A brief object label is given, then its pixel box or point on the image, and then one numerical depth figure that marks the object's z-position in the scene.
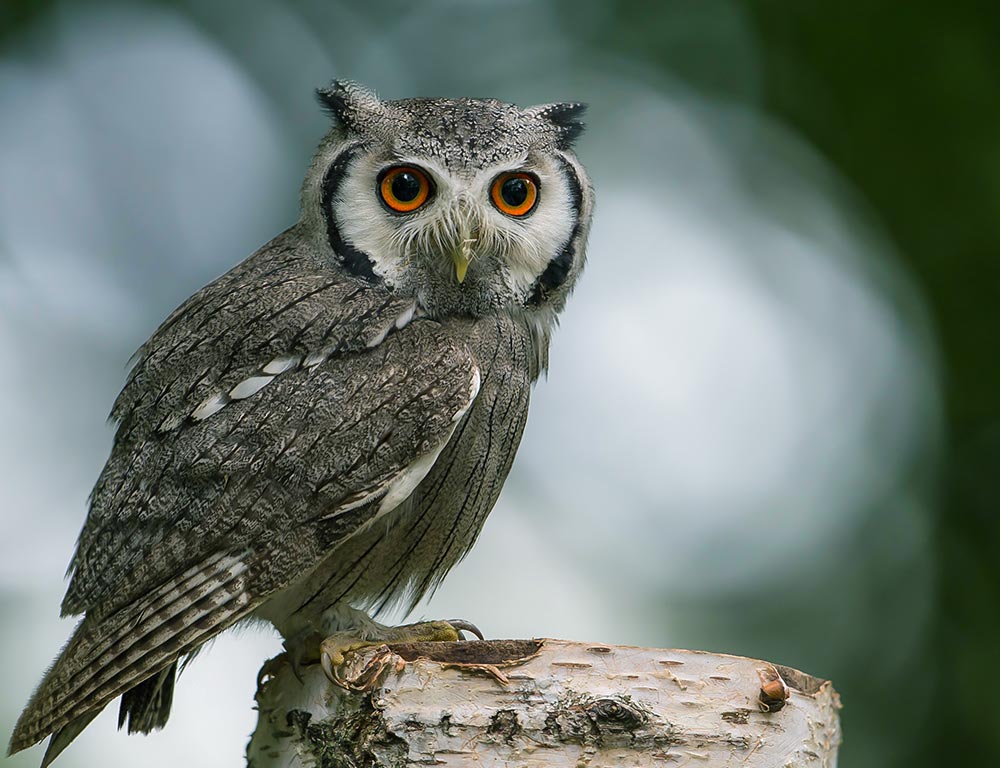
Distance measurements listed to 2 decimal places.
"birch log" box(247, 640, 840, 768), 4.19
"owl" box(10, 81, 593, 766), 4.23
